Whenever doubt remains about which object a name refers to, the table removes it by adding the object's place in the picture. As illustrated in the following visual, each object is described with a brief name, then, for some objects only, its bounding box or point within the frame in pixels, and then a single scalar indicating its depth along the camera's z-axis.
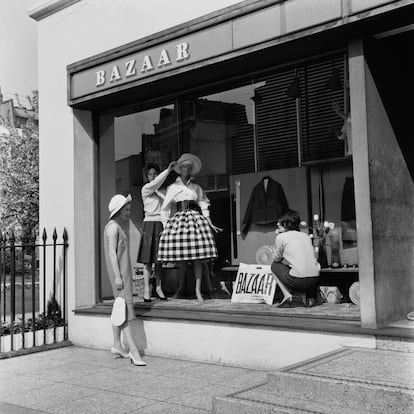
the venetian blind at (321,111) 7.07
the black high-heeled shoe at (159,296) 8.62
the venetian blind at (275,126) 7.80
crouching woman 6.84
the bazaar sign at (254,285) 7.49
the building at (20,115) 25.94
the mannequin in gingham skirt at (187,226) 8.18
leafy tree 24.02
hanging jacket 8.02
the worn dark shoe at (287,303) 6.97
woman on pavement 6.88
